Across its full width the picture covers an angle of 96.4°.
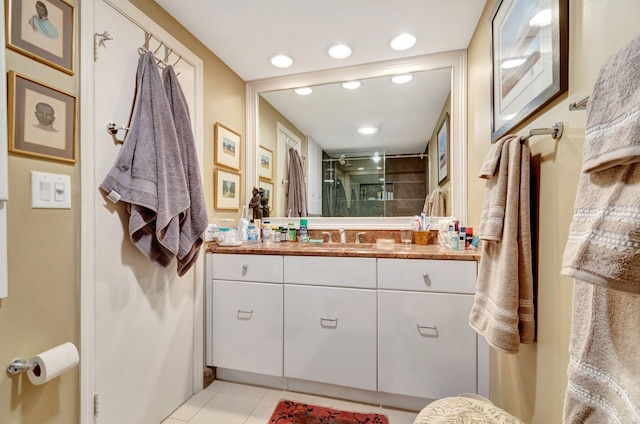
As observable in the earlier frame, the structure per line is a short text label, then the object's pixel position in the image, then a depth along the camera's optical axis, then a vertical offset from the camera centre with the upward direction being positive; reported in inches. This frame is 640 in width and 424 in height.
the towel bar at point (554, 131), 33.3 +9.6
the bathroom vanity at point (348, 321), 57.0 -23.9
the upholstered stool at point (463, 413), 37.6 -27.8
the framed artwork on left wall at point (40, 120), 35.9 +12.2
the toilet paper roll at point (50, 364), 36.1 -20.0
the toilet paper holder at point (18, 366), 35.6 -19.7
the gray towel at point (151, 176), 48.3 +6.0
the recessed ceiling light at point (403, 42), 67.9 +41.3
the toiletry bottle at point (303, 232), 83.6 -6.2
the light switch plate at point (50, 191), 38.0 +2.7
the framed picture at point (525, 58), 32.8 +21.5
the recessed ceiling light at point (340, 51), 72.1 +41.1
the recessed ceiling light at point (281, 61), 76.5 +41.0
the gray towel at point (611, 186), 17.5 +1.8
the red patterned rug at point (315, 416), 57.7 -42.5
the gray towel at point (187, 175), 56.7 +7.2
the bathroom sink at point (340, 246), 68.9 -9.1
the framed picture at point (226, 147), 75.2 +17.6
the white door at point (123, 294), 46.7 -15.3
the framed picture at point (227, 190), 75.2 +5.7
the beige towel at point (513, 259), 38.3 -6.5
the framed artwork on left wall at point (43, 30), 36.2 +24.4
